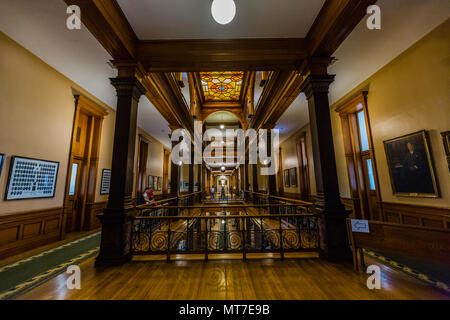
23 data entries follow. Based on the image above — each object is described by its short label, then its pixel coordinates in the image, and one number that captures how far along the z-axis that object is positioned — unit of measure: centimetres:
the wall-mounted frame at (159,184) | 1037
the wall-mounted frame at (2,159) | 306
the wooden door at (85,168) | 521
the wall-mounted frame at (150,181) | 896
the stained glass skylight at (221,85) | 759
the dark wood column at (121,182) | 271
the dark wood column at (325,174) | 277
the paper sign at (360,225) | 244
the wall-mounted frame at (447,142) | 291
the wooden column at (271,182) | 667
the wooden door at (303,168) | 795
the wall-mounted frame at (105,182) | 589
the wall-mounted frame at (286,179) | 981
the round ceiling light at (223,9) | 185
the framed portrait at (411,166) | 326
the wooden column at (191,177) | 844
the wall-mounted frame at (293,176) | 888
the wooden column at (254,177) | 876
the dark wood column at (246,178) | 1049
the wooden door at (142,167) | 844
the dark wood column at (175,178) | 633
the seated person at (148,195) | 560
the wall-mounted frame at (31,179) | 326
